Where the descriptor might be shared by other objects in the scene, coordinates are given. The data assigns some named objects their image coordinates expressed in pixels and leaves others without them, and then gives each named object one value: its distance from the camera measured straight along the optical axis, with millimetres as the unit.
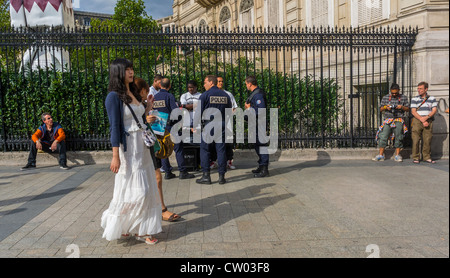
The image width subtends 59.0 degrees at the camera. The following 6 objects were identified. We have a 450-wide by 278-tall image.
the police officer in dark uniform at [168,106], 7516
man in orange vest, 8781
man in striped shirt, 8930
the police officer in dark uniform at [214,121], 7166
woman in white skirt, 4008
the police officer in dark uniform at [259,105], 7793
